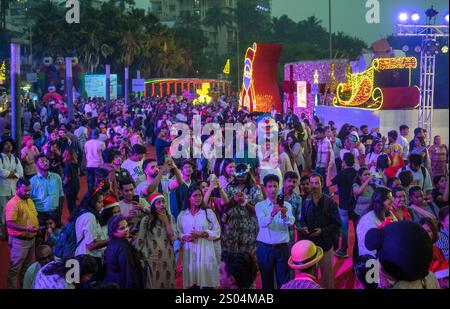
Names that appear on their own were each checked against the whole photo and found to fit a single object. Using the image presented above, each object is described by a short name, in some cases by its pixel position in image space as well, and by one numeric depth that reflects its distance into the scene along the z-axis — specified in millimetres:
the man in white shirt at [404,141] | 12692
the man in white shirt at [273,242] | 6691
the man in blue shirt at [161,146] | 13922
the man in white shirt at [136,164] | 9359
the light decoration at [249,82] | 31906
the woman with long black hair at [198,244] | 6738
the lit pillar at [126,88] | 35553
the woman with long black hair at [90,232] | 6254
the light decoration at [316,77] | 29145
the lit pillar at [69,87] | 21203
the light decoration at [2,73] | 34812
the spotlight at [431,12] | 15905
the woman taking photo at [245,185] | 7602
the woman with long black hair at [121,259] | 5605
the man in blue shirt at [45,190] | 8794
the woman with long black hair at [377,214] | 6512
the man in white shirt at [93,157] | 12125
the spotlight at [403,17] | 16047
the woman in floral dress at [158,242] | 6506
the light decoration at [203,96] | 49784
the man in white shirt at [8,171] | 9758
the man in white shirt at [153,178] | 8062
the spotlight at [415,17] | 15940
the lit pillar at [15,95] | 13141
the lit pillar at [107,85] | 29359
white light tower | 15953
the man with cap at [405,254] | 3883
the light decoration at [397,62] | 20906
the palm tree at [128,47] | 51844
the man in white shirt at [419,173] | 8758
